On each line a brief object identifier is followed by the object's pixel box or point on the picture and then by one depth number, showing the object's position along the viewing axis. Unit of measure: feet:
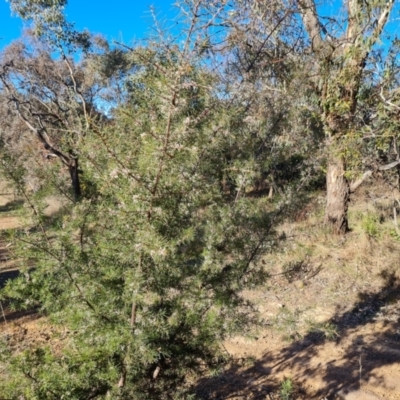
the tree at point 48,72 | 42.09
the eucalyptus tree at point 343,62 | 17.97
